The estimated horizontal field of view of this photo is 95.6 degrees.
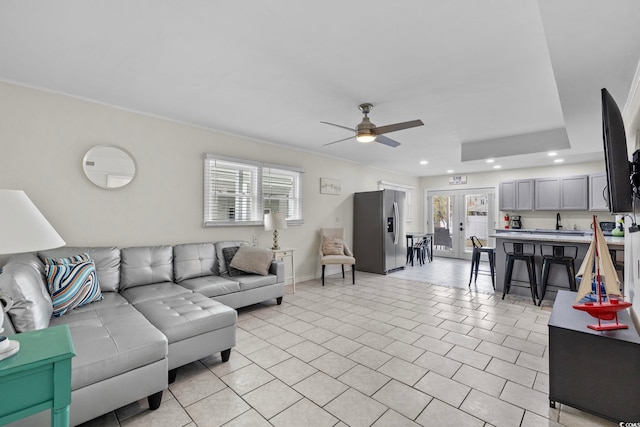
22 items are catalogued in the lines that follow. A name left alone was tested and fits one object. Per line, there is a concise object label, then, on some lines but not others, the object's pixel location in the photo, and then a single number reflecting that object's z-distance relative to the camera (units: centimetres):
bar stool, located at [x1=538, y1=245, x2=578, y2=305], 404
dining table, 741
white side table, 457
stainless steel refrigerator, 621
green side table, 115
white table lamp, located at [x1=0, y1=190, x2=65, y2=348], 115
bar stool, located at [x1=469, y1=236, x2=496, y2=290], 506
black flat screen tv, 178
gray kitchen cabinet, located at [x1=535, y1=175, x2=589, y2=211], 626
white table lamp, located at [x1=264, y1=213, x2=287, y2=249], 460
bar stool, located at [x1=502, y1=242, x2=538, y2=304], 429
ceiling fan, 307
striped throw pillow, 233
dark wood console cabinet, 174
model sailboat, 188
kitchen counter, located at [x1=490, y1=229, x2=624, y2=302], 409
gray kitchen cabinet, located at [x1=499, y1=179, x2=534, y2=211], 692
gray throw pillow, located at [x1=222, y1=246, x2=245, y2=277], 388
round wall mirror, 319
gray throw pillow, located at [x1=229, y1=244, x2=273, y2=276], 387
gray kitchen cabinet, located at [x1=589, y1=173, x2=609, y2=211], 597
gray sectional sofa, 172
